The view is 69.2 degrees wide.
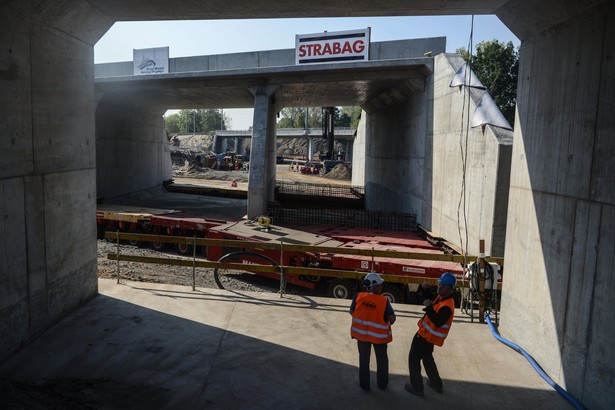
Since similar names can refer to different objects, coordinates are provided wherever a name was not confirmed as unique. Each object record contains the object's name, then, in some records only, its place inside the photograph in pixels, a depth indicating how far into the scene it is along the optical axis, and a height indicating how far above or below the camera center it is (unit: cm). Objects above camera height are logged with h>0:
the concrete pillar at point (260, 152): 1938 +18
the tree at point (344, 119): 10638 +956
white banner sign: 2180 +453
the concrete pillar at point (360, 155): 3256 +32
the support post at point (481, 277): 764 -197
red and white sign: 1795 +459
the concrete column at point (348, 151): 7786 +134
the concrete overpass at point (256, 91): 1784 +344
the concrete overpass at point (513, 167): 500 -12
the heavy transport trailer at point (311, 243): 1076 -266
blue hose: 522 -276
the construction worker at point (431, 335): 532 -211
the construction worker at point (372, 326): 527 -198
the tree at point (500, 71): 4706 +976
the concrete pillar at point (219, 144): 8126 +198
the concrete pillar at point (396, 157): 1764 +14
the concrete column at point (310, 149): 7689 +141
